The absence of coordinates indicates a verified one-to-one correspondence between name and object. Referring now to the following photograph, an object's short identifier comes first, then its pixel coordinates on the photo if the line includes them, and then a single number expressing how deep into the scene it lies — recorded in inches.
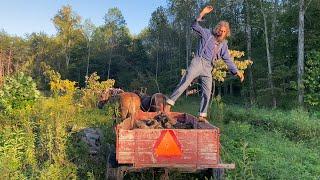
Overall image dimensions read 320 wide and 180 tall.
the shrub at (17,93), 231.9
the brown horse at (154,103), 242.8
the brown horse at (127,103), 245.0
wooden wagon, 133.8
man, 169.9
